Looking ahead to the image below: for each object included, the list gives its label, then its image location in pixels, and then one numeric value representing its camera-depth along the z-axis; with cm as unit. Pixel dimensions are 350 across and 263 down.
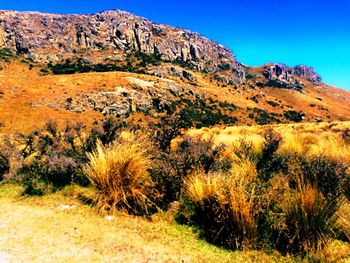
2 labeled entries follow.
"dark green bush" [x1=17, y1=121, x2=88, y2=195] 870
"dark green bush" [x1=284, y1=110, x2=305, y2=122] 9494
